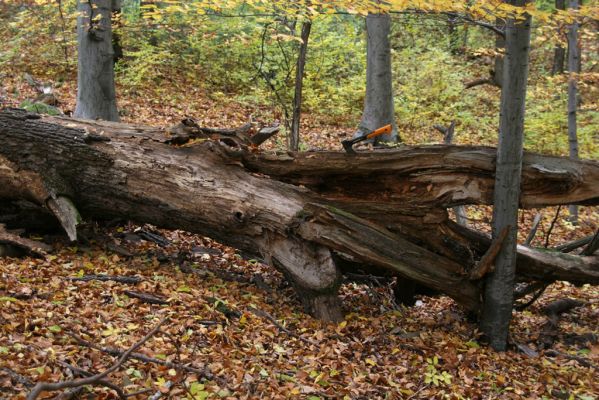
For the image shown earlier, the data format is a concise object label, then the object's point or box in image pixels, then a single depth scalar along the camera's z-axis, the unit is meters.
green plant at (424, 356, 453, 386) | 5.22
